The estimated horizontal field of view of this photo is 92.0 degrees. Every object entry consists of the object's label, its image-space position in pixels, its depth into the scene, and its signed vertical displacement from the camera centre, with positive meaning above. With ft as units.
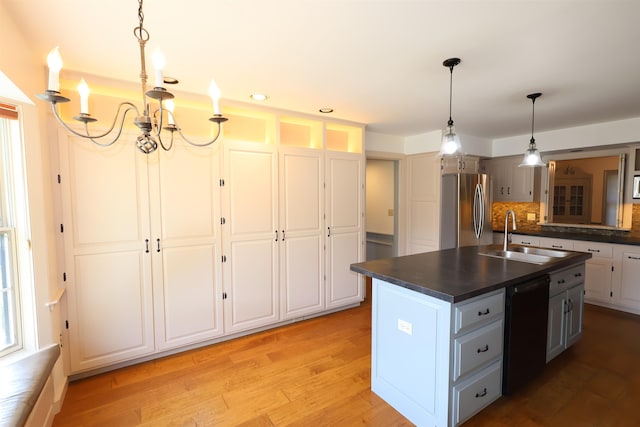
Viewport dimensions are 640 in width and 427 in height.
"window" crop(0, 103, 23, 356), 6.15 -0.88
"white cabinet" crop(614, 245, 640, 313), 11.82 -3.25
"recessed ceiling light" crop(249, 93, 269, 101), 9.44 +3.08
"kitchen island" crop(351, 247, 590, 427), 5.87 -2.88
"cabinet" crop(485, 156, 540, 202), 15.37 +0.73
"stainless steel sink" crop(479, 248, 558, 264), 9.10 -1.85
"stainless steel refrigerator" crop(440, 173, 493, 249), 14.21 -0.65
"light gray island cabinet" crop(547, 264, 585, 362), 8.11 -3.17
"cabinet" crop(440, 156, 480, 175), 14.51 +1.47
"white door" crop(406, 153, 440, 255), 14.61 -0.41
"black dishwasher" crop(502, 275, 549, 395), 6.78 -3.14
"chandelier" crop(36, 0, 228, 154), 3.26 +1.13
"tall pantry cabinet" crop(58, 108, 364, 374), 8.04 -1.23
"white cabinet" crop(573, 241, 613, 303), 12.48 -3.15
